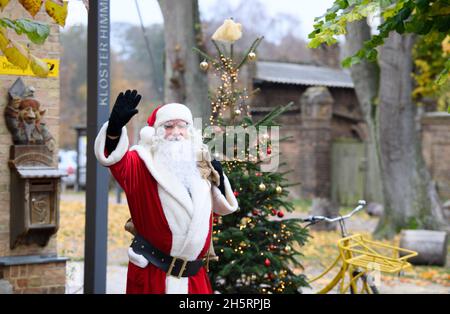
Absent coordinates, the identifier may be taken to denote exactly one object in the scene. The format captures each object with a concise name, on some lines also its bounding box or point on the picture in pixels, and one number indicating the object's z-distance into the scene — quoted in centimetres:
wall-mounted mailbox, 861
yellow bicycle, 791
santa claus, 588
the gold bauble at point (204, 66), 771
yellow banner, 851
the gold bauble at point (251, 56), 781
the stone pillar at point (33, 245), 863
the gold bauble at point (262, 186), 790
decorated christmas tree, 793
